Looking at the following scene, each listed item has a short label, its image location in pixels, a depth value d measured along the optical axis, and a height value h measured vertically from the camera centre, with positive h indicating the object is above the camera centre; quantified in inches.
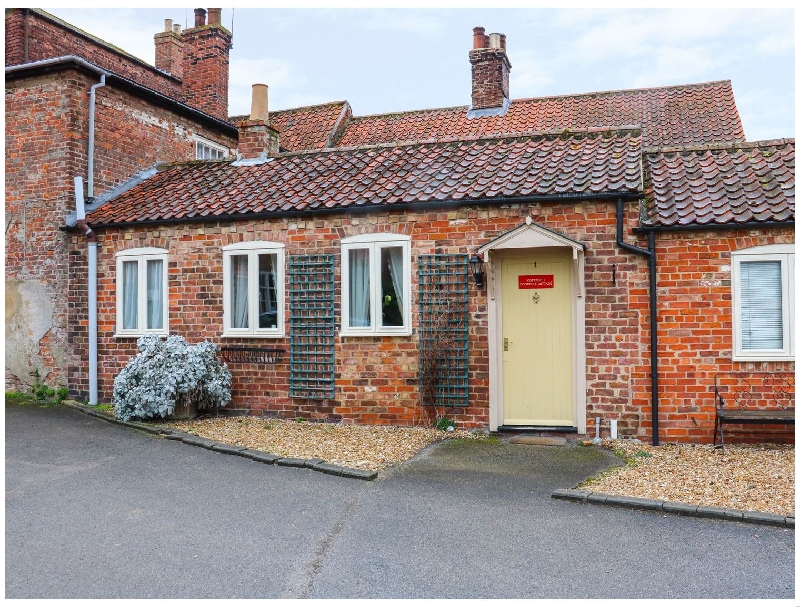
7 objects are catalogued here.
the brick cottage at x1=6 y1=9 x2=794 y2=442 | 354.9 +24.4
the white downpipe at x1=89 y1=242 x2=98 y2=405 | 466.3 +4.0
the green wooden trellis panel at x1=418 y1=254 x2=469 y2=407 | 385.1 -6.5
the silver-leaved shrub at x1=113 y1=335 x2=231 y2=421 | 395.9 -33.1
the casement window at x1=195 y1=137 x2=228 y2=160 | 601.7 +145.2
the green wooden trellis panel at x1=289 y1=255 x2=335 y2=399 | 410.6 -3.1
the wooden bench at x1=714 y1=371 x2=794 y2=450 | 345.1 -34.7
